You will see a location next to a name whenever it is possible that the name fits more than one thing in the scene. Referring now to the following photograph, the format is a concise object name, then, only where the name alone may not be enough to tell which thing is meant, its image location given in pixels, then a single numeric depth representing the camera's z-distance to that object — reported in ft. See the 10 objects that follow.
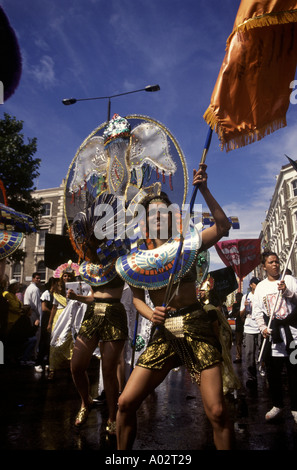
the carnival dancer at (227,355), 11.12
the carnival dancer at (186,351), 6.96
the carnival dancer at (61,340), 21.57
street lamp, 27.37
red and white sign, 37.14
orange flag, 8.73
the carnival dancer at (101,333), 11.25
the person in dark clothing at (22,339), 27.72
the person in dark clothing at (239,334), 28.37
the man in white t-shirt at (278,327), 12.78
